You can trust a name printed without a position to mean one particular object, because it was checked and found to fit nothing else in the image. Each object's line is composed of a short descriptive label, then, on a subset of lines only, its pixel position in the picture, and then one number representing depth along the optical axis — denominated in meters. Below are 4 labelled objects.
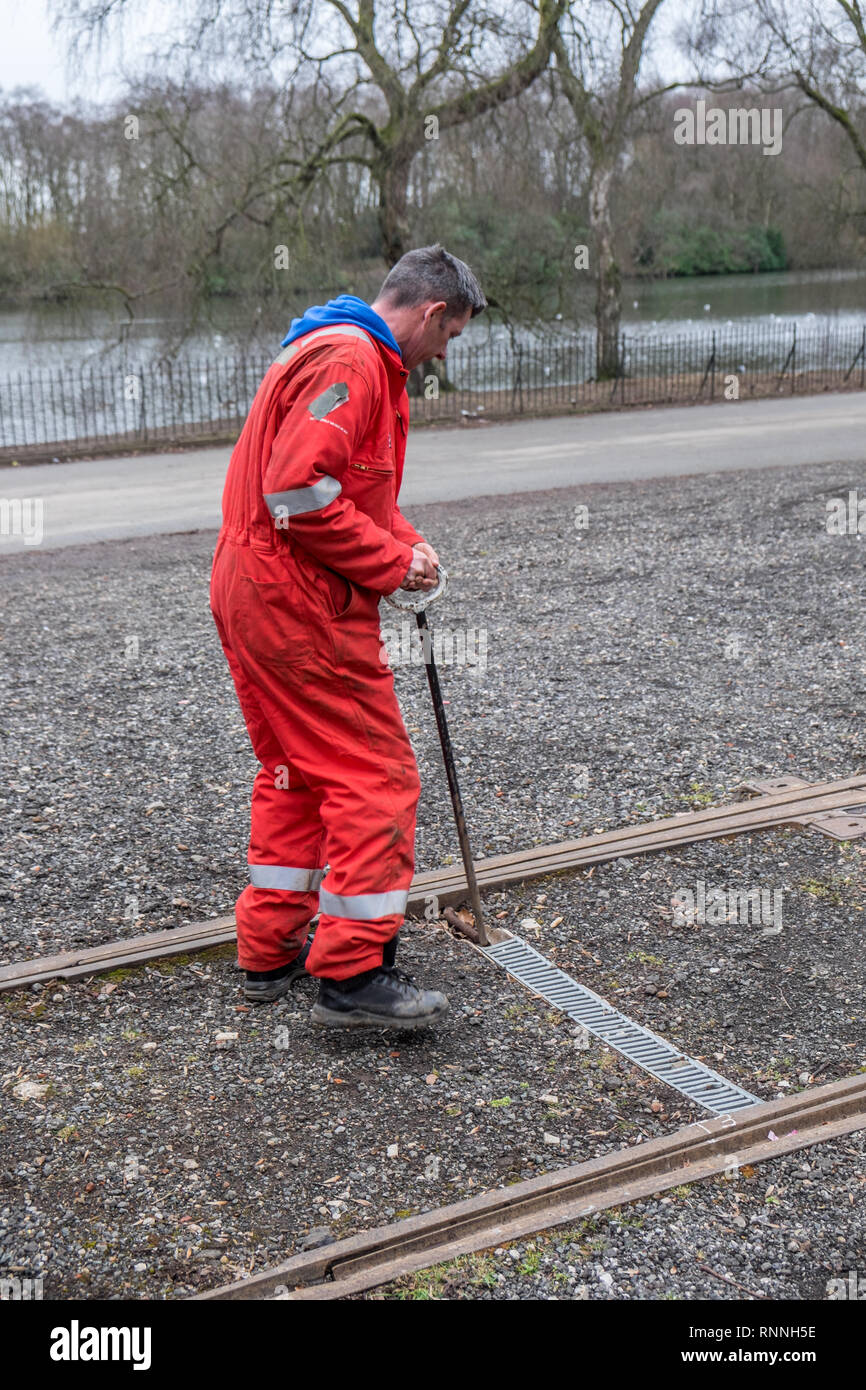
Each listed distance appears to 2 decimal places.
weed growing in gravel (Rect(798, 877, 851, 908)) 4.51
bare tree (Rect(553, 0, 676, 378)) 21.19
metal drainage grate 3.45
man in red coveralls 3.34
